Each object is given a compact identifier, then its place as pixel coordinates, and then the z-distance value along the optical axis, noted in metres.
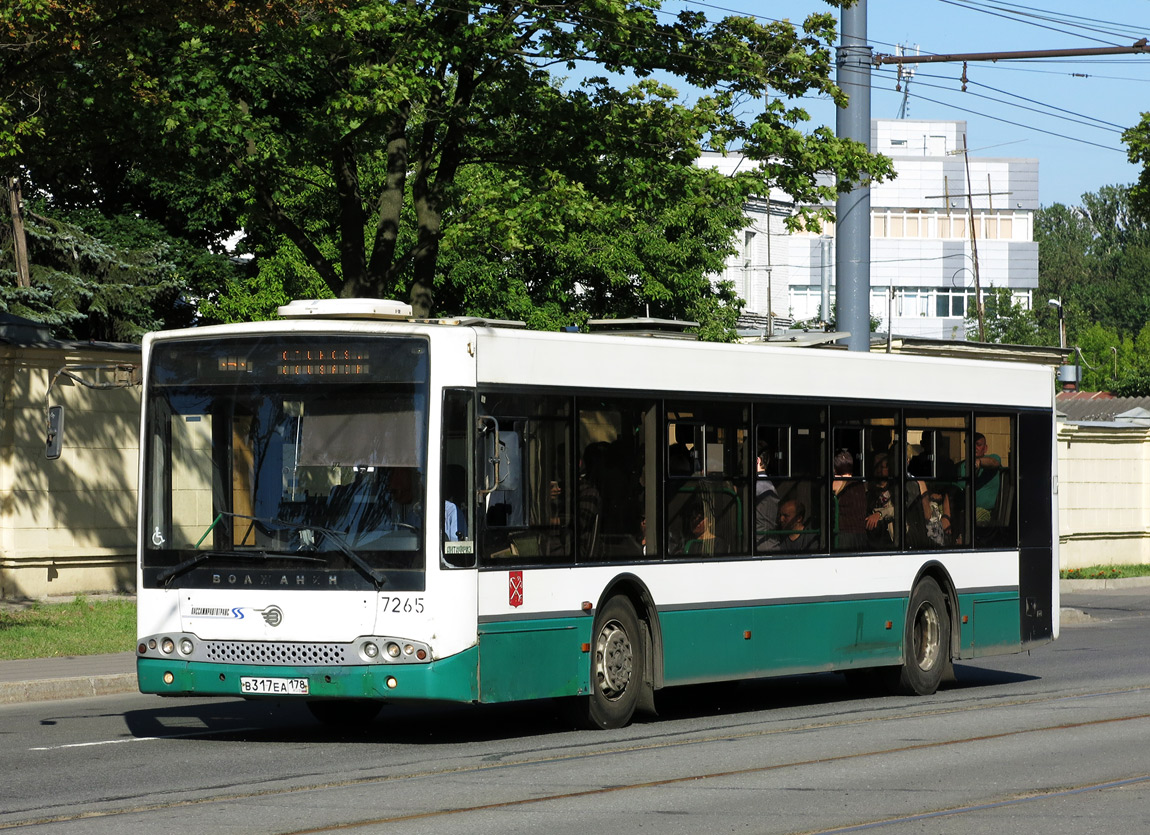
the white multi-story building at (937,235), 118.44
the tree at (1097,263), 143.25
